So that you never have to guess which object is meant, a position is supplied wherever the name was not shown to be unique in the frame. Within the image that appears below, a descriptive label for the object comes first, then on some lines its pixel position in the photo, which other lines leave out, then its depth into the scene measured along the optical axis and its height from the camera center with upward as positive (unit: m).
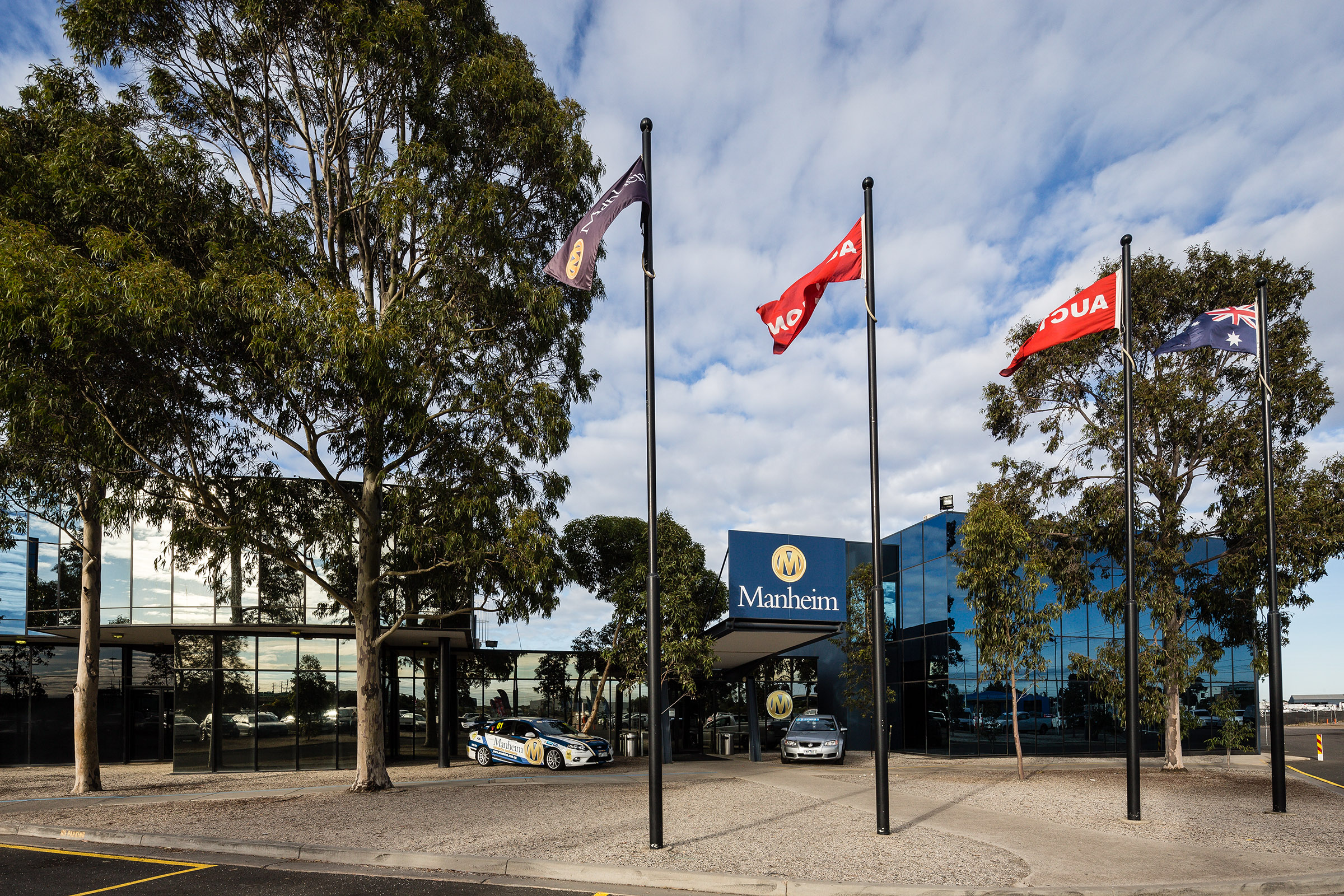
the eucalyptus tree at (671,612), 26.27 -2.39
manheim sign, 24.33 -1.11
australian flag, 14.51 +3.56
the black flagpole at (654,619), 10.09 -0.96
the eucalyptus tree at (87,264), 12.59 +4.18
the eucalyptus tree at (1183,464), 22.16 +1.96
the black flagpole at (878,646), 10.84 -1.35
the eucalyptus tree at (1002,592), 21.62 -1.37
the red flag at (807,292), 12.20 +3.69
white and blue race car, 24.86 -6.05
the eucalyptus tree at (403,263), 15.59 +5.56
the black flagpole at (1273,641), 13.59 -1.67
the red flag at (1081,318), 13.42 +3.53
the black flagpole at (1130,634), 12.49 -1.41
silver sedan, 26.48 -6.37
